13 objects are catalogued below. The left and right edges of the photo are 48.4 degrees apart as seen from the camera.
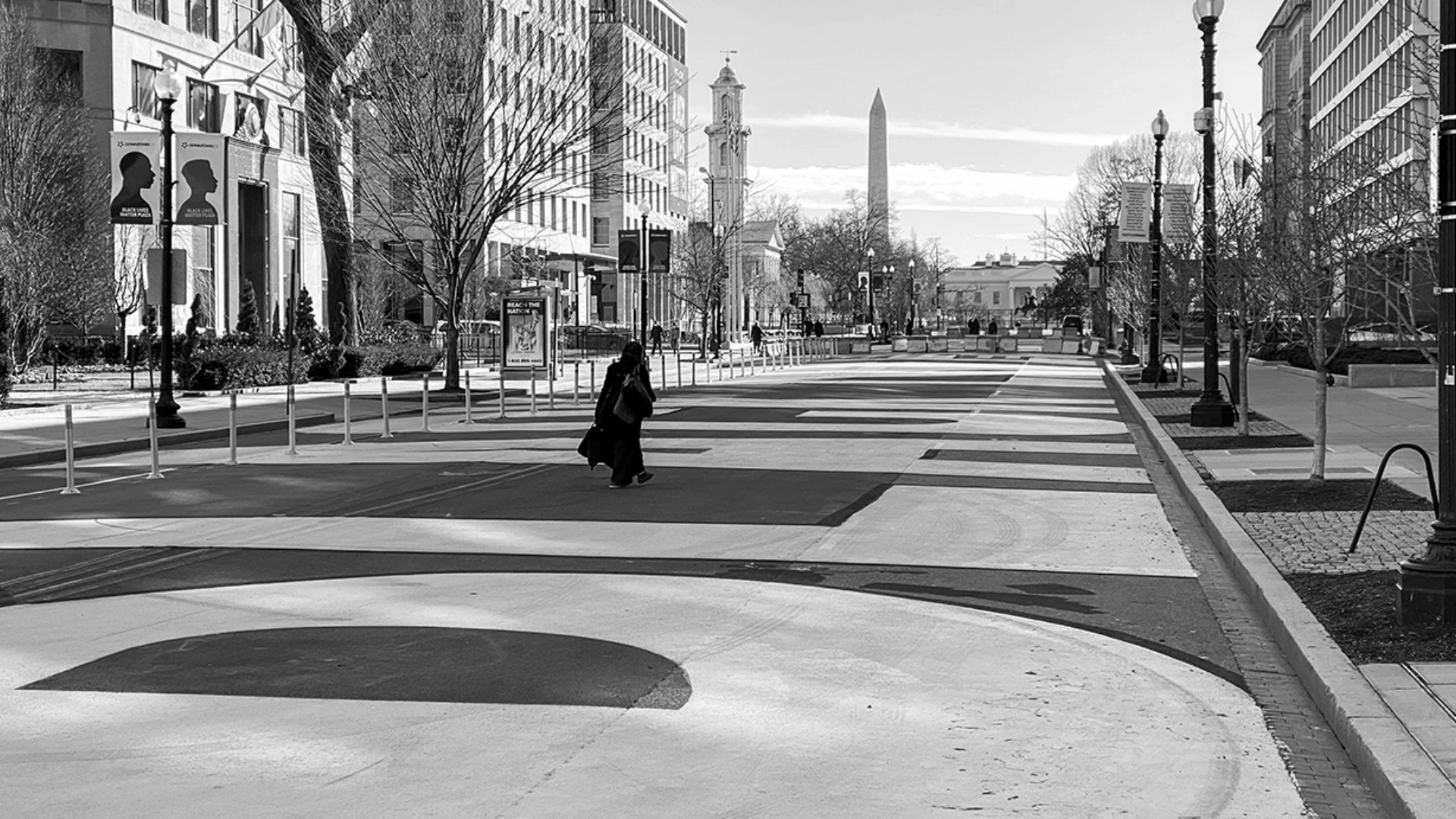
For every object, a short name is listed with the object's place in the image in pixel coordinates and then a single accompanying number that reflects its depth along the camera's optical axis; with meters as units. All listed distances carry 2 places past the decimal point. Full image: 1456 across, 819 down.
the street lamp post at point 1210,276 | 24.92
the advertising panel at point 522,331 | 49.84
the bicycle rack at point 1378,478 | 10.68
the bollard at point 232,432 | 19.91
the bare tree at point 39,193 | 37.81
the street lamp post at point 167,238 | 25.34
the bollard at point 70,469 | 17.14
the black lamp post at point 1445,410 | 8.86
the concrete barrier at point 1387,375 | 34.72
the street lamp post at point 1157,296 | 38.09
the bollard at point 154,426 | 18.13
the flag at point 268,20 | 46.50
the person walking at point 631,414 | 16.97
